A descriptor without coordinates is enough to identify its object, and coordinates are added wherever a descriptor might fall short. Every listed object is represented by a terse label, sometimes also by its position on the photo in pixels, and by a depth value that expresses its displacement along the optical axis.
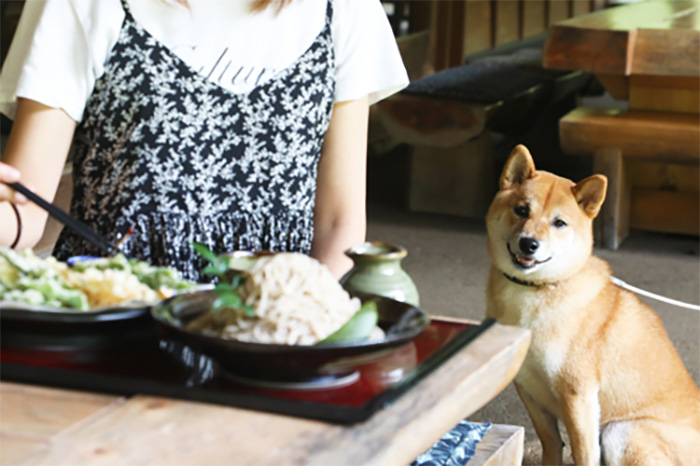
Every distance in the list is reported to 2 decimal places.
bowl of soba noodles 1.43
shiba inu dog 2.35
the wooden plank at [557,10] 8.31
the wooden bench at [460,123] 4.87
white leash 2.83
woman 1.92
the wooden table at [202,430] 1.36
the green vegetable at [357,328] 1.46
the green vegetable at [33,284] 1.54
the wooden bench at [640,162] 4.31
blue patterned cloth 1.86
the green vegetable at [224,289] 1.45
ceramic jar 1.58
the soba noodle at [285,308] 1.46
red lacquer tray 1.43
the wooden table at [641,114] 4.02
